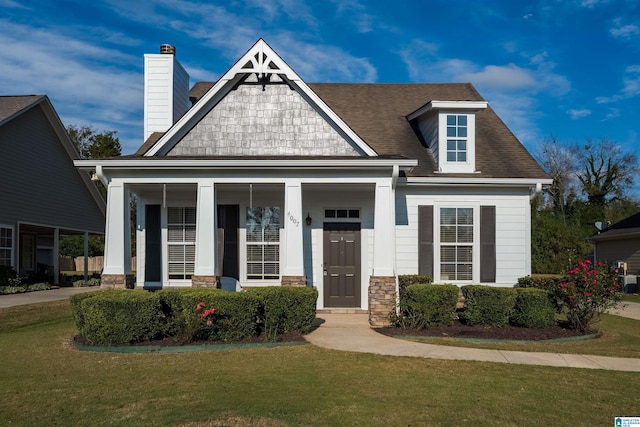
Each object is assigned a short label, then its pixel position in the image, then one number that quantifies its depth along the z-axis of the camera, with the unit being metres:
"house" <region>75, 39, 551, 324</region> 12.38
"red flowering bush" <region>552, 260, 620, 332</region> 10.86
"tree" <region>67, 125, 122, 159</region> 40.38
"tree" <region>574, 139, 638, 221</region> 46.44
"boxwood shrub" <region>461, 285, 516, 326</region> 10.95
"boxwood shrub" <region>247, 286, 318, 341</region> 9.90
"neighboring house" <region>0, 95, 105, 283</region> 21.42
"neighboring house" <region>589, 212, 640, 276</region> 27.11
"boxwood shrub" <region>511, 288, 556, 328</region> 11.02
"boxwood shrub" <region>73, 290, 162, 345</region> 9.33
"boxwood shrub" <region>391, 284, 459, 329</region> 10.89
